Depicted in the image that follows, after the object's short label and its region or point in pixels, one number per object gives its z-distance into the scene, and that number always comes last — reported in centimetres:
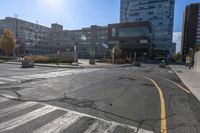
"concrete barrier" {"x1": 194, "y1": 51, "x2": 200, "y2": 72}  2075
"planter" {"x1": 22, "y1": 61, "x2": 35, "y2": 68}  2043
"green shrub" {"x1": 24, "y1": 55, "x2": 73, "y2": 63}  3216
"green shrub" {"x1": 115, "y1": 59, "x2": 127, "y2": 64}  4195
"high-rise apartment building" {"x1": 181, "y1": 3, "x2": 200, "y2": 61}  9956
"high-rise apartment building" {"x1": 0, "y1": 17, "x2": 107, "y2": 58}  8266
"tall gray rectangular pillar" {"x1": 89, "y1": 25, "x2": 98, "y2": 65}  8826
